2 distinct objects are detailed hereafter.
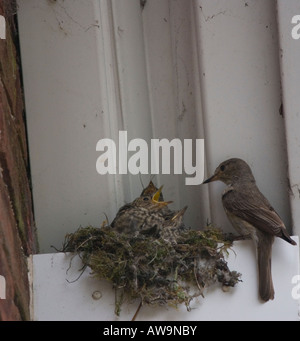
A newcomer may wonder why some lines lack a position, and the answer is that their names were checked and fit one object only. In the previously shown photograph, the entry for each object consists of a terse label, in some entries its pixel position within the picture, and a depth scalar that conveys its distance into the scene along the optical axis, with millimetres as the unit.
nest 4203
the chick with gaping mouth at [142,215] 4777
